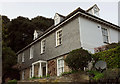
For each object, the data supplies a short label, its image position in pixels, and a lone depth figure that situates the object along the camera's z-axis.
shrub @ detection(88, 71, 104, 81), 5.43
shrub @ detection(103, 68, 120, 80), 4.92
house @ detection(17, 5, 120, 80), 9.04
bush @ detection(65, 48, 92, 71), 6.77
